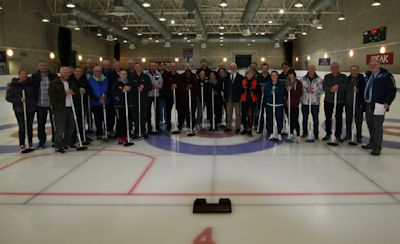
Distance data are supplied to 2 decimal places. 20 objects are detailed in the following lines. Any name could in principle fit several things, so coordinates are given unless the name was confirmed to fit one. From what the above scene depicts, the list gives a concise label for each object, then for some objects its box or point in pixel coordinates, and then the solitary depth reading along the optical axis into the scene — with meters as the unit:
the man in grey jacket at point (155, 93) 8.30
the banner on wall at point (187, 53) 38.41
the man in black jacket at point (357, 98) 6.72
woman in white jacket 7.22
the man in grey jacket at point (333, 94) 6.95
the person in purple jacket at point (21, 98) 6.35
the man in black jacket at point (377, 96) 5.88
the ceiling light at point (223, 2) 12.16
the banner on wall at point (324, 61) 24.73
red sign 16.14
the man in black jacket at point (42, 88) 6.54
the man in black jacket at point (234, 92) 8.02
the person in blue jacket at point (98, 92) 7.25
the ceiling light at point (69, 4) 14.16
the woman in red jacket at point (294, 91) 7.30
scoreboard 16.98
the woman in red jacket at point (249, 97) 7.84
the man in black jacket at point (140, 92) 7.61
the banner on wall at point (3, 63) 17.19
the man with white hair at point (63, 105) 6.27
